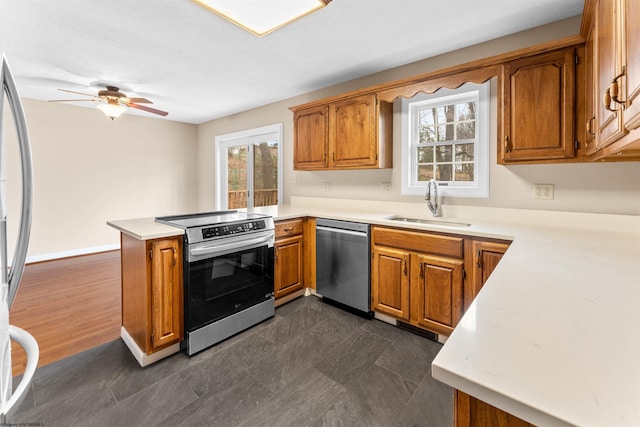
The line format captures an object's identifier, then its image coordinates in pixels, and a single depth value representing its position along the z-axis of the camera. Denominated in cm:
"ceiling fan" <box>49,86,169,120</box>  341
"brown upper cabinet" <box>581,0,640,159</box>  93
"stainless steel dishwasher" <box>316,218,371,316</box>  270
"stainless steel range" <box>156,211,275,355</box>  217
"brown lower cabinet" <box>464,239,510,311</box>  201
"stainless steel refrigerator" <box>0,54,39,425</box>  59
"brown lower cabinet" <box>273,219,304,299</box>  294
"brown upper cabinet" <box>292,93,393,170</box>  298
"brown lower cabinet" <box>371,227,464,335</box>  222
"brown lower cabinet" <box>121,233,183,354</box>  202
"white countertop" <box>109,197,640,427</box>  49
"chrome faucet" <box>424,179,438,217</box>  281
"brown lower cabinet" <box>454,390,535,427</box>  58
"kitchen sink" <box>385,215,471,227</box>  242
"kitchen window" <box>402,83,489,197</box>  264
